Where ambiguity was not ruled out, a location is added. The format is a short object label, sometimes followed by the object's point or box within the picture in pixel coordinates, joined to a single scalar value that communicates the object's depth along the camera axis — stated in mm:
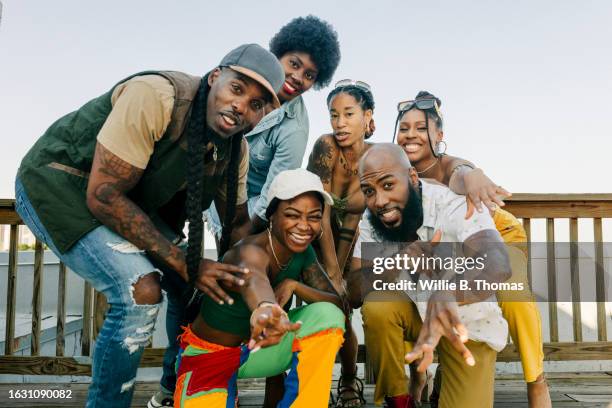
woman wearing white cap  1910
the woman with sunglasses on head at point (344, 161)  2729
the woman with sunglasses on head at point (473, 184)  2168
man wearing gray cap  1734
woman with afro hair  2666
